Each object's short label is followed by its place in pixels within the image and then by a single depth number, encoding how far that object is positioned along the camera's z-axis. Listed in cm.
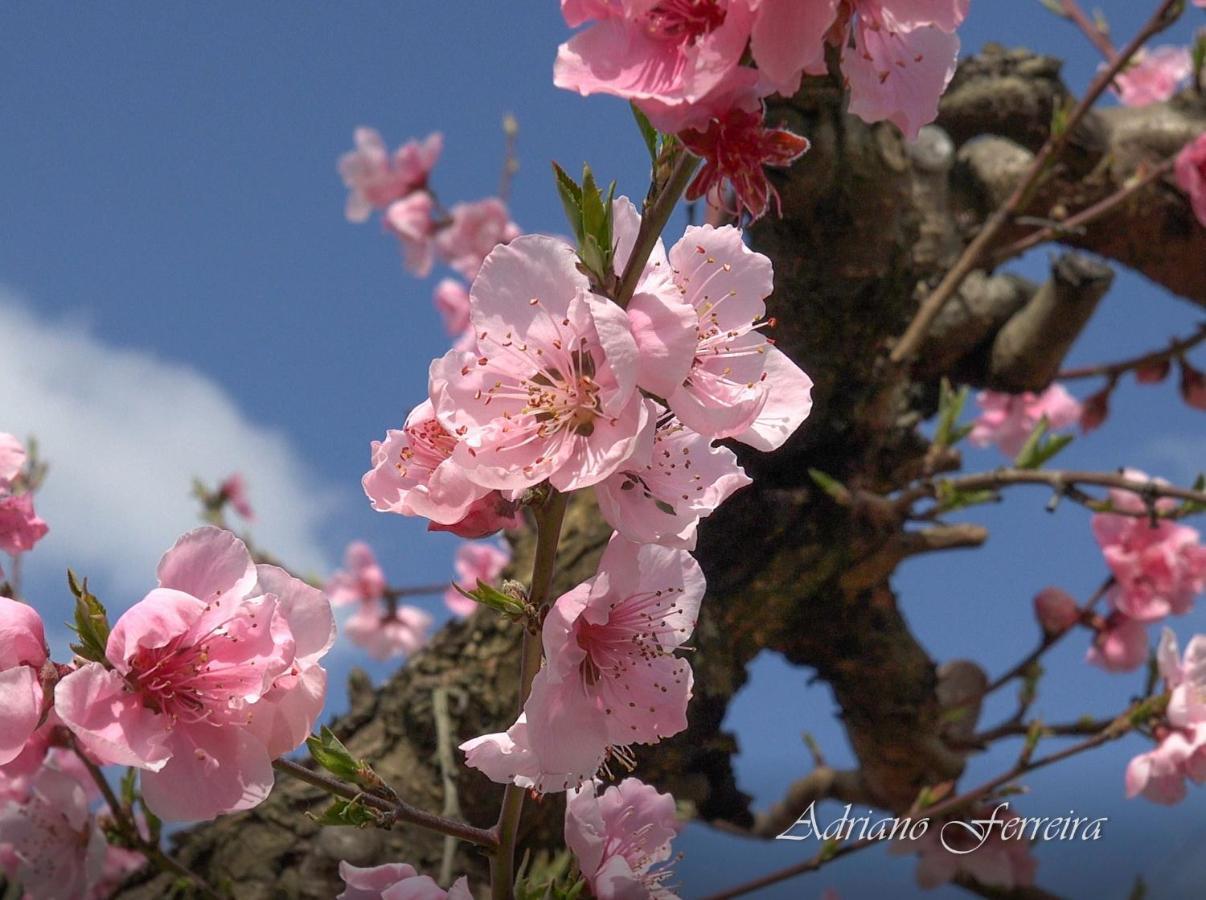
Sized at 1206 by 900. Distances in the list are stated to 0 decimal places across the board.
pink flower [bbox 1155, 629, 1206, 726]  144
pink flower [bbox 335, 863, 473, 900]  73
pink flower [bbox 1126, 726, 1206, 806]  143
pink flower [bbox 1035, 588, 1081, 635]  210
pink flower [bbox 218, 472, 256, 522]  373
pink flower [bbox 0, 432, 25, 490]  93
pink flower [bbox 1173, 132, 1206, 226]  170
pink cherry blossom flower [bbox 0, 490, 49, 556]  96
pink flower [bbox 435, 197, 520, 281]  315
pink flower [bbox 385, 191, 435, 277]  309
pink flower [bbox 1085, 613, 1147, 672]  210
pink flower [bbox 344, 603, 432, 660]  314
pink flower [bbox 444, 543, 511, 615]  311
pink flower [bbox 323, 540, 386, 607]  323
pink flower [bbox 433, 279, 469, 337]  310
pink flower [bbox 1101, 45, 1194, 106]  293
